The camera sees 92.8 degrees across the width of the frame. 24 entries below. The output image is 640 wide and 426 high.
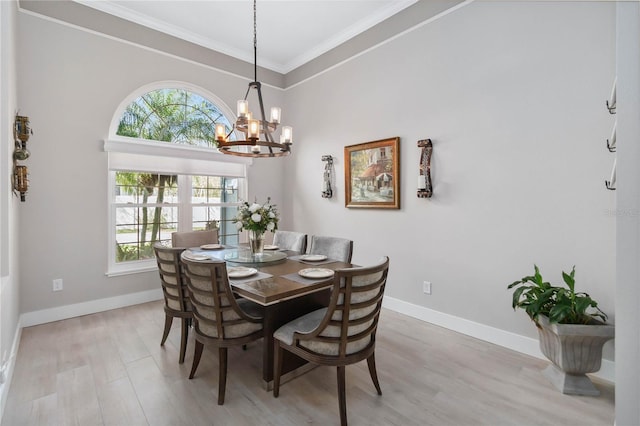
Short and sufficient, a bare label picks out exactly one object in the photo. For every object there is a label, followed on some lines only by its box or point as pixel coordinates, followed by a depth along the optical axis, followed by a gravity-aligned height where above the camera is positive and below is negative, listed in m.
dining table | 2.00 -0.53
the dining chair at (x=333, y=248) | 2.96 -0.41
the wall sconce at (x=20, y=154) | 2.55 +0.45
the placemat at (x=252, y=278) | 2.15 -0.52
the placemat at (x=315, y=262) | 2.72 -0.50
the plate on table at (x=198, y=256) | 2.71 -0.44
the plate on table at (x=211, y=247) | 3.34 -0.43
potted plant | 2.04 -0.85
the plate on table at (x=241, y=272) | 2.23 -0.49
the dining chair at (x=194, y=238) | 3.52 -0.36
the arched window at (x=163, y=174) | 3.80 +0.47
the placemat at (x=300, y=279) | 2.14 -0.52
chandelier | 2.51 +0.68
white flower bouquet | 2.71 -0.10
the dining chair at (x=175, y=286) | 2.40 -0.64
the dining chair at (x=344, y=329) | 1.73 -0.75
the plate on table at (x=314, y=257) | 2.80 -0.47
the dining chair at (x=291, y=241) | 3.40 -0.39
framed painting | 3.63 +0.42
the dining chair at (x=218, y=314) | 1.93 -0.72
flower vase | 2.85 -0.33
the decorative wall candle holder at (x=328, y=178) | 4.42 +0.43
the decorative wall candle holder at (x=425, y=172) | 3.28 +0.38
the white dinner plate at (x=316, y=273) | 2.25 -0.50
